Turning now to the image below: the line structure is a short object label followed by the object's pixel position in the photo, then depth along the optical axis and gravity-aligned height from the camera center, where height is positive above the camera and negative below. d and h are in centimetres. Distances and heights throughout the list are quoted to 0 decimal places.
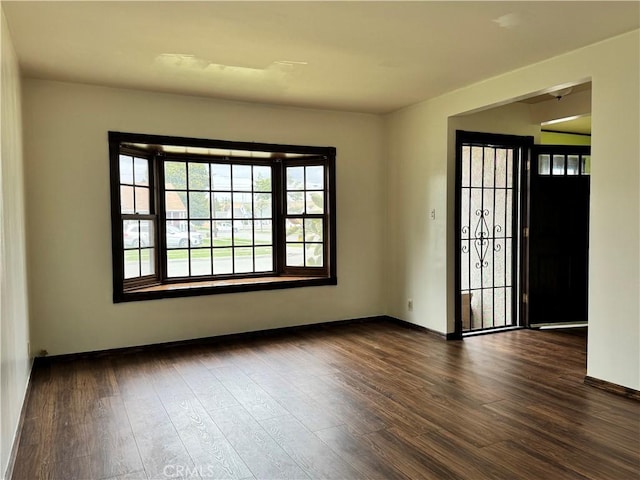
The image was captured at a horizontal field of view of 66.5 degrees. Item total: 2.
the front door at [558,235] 568 -17
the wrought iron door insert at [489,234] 548 -15
